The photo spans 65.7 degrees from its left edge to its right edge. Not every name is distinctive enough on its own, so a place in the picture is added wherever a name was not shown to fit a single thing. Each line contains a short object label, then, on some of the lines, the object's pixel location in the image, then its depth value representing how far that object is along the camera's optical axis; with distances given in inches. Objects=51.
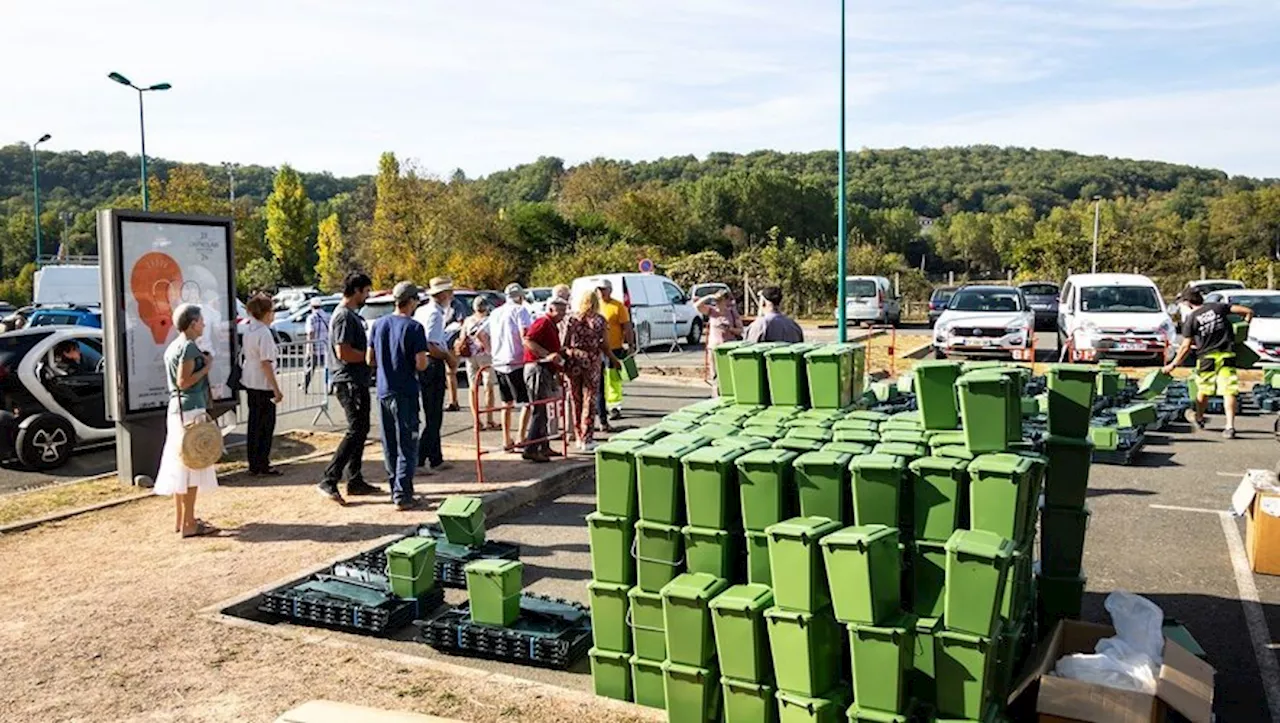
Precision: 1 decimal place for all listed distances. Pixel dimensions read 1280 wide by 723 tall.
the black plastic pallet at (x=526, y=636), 224.6
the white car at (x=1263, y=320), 723.4
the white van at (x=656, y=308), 972.6
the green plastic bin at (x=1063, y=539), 223.6
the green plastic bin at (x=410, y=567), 252.7
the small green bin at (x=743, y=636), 179.3
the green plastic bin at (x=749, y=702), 180.7
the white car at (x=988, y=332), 800.9
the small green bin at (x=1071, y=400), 219.9
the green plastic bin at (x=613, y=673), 203.9
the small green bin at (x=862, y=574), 170.1
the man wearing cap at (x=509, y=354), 453.4
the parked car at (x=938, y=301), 1250.2
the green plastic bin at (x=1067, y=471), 221.5
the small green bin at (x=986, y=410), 199.2
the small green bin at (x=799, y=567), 174.6
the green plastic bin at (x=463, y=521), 291.1
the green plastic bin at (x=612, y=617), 204.4
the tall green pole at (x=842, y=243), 800.3
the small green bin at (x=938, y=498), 185.0
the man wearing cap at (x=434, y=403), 417.1
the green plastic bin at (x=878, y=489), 187.0
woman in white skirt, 311.3
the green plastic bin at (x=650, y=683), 198.5
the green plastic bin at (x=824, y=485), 192.4
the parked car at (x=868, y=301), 1264.8
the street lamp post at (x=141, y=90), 1248.3
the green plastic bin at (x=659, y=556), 201.0
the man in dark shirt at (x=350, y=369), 349.7
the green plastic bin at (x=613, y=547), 206.4
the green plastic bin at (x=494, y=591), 229.8
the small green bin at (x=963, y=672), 170.9
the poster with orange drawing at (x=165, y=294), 395.9
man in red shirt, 430.3
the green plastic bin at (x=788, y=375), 251.0
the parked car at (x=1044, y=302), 1238.9
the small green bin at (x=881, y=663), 169.9
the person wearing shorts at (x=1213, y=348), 461.7
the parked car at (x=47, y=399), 439.2
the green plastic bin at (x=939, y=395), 214.8
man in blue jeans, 344.8
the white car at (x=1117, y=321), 750.5
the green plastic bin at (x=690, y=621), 185.8
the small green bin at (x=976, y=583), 169.3
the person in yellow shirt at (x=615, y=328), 517.0
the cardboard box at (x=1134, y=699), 168.9
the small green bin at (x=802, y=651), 173.8
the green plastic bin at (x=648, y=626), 197.8
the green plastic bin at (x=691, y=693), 186.5
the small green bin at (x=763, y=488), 193.6
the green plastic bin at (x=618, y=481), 207.6
